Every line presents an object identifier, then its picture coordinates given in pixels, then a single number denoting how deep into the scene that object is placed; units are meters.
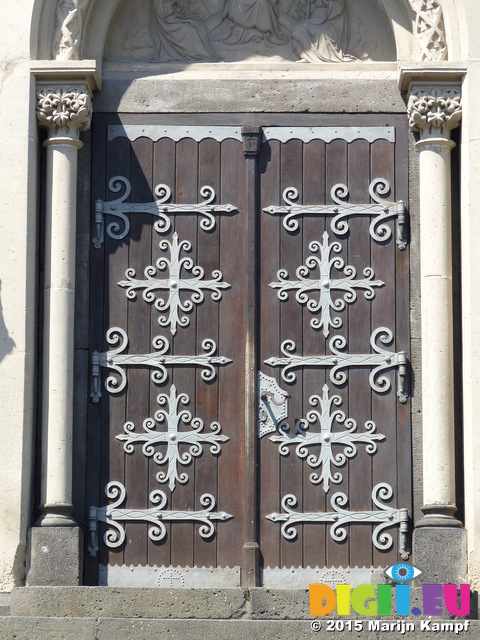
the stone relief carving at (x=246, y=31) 18.90
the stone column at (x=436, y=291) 17.45
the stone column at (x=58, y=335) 17.21
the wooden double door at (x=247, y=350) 17.68
